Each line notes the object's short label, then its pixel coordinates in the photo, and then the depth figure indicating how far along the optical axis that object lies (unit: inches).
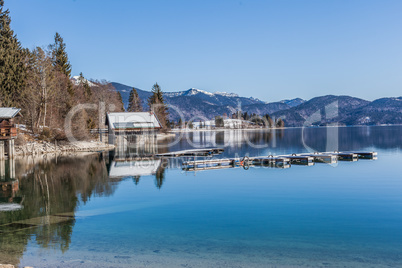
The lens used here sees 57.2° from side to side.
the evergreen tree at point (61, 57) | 2635.3
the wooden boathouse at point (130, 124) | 2401.6
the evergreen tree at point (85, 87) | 2980.8
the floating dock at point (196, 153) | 1647.4
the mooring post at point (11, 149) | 1533.0
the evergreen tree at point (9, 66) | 1817.2
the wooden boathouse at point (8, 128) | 1455.5
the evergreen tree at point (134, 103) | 4139.8
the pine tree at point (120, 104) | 3557.6
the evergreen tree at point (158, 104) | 4087.1
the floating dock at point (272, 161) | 1279.5
